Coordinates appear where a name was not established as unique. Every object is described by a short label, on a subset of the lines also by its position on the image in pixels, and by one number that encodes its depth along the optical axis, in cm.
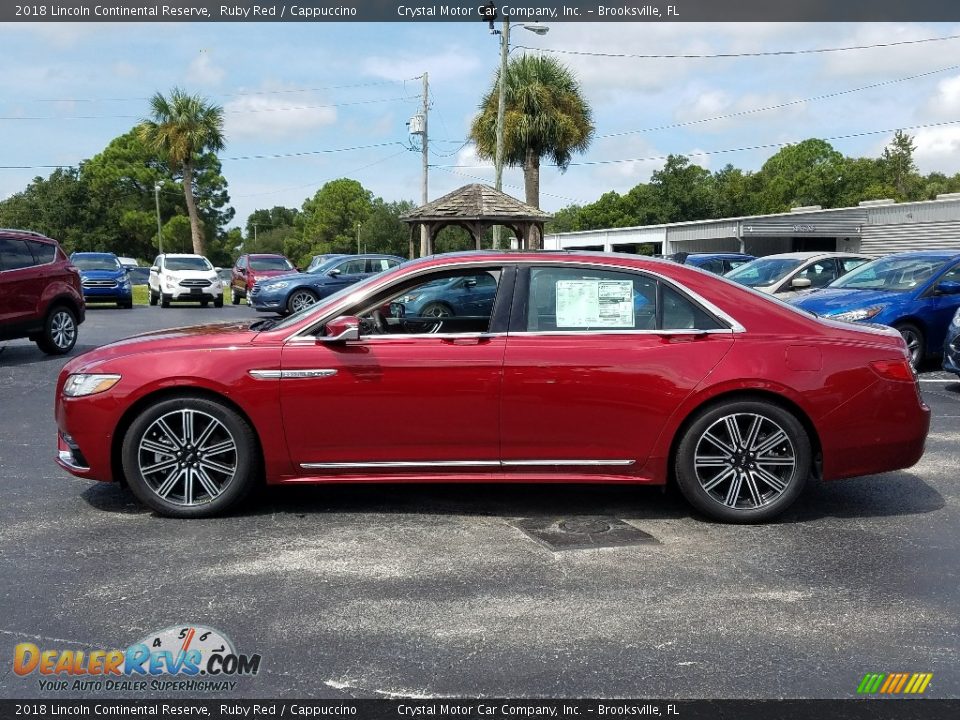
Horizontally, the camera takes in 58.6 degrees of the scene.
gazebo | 2147
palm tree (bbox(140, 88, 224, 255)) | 4659
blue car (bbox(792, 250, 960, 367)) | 1094
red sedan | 497
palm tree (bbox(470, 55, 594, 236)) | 3095
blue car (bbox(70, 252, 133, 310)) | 2394
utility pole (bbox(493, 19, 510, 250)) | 2550
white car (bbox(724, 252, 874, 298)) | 1500
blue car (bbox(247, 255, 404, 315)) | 2148
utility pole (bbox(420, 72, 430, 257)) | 3889
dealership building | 3441
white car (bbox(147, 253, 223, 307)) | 2592
